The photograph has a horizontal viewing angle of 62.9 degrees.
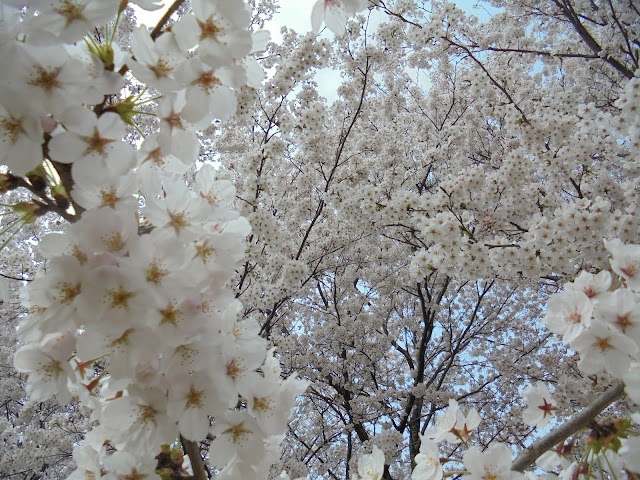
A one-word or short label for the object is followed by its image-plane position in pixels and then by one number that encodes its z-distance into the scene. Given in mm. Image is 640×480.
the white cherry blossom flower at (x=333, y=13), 326
